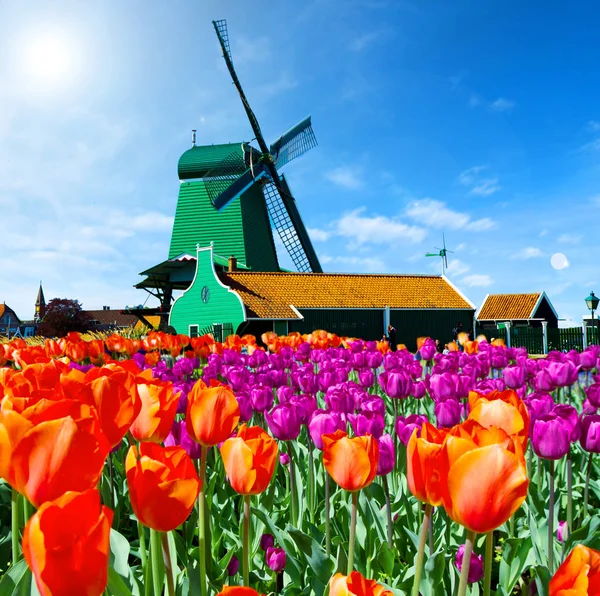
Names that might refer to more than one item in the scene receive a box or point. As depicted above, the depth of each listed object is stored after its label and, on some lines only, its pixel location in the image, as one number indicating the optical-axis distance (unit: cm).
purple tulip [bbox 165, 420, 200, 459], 192
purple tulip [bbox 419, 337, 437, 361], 516
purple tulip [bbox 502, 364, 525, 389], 346
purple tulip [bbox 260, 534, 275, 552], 193
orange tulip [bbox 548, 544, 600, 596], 75
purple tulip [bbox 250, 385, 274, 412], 263
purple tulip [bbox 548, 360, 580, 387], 321
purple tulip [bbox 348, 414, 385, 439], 202
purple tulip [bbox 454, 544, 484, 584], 165
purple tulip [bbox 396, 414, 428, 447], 201
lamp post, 2041
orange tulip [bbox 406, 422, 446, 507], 112
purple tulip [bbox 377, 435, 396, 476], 181
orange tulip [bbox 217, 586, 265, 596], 71
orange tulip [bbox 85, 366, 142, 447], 141
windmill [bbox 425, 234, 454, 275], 4400
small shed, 3649
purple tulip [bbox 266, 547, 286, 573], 175
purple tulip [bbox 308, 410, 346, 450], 196
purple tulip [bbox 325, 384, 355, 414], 246
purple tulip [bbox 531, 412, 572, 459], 180
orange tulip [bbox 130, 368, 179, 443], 163
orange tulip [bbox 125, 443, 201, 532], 98
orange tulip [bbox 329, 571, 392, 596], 80
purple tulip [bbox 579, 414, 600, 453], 199
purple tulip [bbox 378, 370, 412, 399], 283
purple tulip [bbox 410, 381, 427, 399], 315
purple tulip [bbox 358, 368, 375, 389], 355
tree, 3988
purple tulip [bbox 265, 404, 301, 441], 211
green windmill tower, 2834
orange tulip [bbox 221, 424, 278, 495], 140
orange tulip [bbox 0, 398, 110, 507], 93
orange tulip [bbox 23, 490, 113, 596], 70
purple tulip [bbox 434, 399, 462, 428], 221
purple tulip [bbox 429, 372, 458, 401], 282
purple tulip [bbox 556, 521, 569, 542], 204
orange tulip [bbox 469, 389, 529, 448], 142
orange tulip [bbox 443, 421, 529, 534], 93
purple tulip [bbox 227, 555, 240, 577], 174
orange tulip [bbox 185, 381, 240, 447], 161
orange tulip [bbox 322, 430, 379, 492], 140
